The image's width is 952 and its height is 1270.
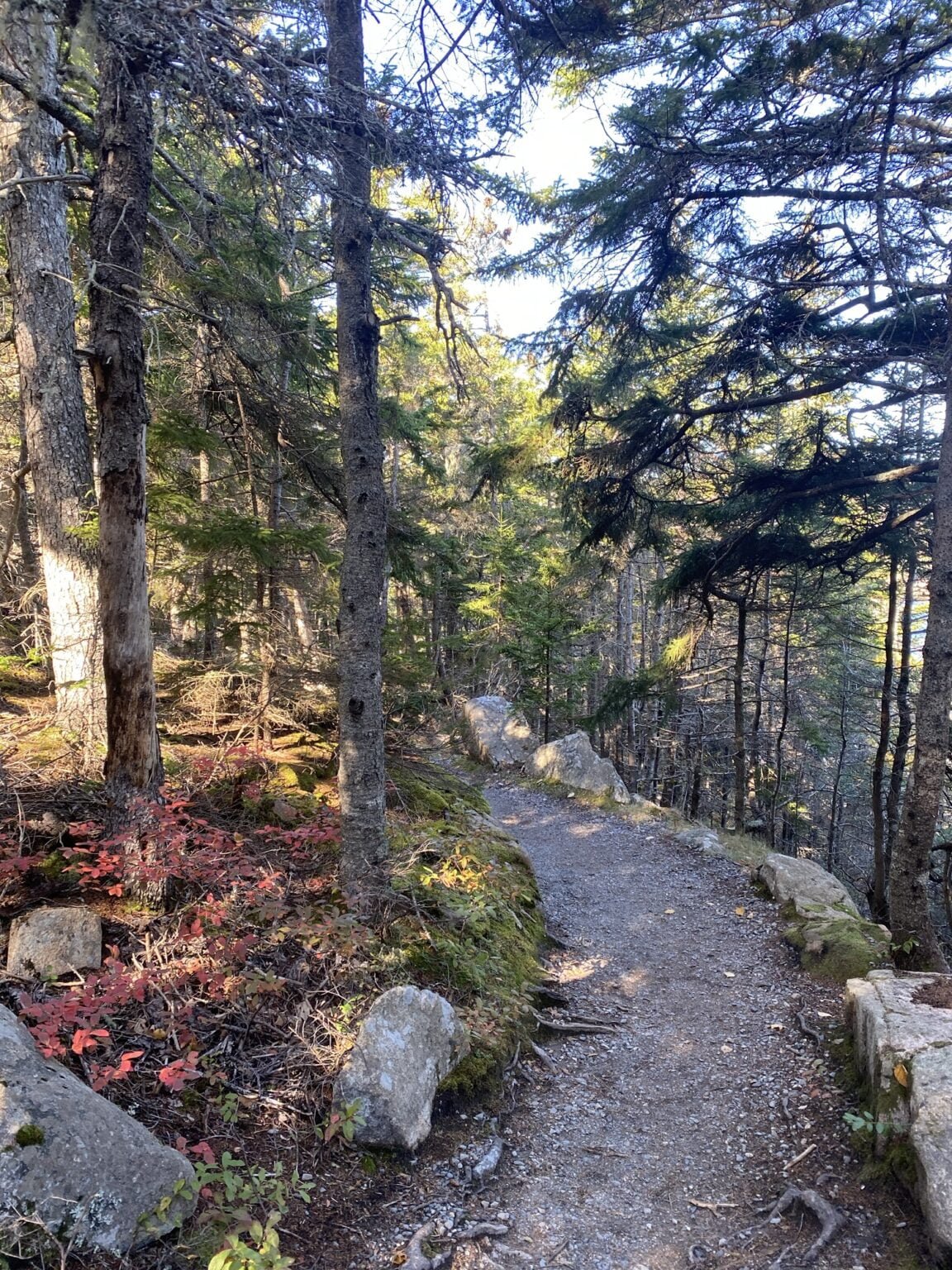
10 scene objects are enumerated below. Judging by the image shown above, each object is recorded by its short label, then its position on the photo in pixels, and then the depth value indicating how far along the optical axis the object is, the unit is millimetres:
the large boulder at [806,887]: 7437
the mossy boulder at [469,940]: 4516
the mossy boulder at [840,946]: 5969
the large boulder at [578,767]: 13781
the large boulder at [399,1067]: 3506
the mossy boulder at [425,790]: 7242
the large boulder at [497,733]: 16797
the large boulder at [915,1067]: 3039
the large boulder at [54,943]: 3395
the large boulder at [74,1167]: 2199
